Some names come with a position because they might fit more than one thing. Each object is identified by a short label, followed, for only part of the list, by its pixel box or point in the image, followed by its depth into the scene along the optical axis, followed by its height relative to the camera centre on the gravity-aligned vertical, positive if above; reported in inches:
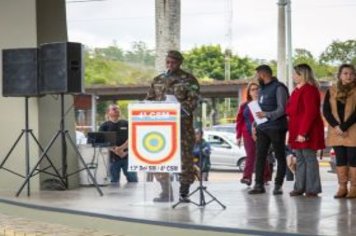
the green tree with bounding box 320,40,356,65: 1527.7 +120.7
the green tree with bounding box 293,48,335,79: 1680.6 +112.1
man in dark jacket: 365.1 -9.1
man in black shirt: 476.1 -25.0
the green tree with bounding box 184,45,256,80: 2139.5 +132.6
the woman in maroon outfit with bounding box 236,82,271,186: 424.1 -19.7
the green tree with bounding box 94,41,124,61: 2413.9 +192.4
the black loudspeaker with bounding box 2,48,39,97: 396.8 +21.5
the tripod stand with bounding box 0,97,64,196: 395.9 -21.5
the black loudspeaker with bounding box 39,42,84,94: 389.1 +22.2
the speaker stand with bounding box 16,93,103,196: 388.8 -27.8
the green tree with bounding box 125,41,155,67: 2407.7 +184.0
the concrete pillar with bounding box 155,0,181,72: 528.9 +60.4
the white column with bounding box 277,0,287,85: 960.9 +84.5
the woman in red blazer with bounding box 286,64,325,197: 349.4 -10.1
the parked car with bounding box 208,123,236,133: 1033.9 -36.1
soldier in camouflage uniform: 330.0 +4.2
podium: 318.7 -14.9
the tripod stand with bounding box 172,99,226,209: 325.7 -44.6
